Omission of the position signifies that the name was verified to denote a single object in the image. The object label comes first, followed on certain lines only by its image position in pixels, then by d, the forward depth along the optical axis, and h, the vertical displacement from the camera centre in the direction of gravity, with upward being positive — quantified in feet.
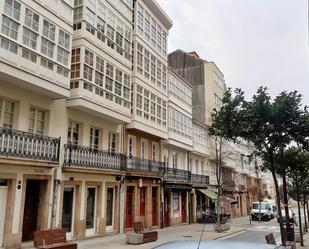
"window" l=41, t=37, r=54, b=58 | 34.32 +17.48
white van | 100.46 -12.03
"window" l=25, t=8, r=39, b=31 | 32.86 +20.30
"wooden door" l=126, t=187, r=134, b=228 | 52.52 -5.49
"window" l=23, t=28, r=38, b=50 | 32.36 +17.68
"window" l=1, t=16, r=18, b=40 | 30.22 +17.83
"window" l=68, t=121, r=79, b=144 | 41.49 +7.65
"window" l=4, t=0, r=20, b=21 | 30.60 +20.29
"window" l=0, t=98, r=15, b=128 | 33.05 +8.56
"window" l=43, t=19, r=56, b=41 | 34.87 +20.20
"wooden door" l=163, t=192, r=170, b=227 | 64.83 -7.48
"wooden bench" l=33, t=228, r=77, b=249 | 26.47 -6.26
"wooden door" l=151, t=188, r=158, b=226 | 60.97 -6.09
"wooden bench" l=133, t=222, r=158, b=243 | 39.72 -8.27
